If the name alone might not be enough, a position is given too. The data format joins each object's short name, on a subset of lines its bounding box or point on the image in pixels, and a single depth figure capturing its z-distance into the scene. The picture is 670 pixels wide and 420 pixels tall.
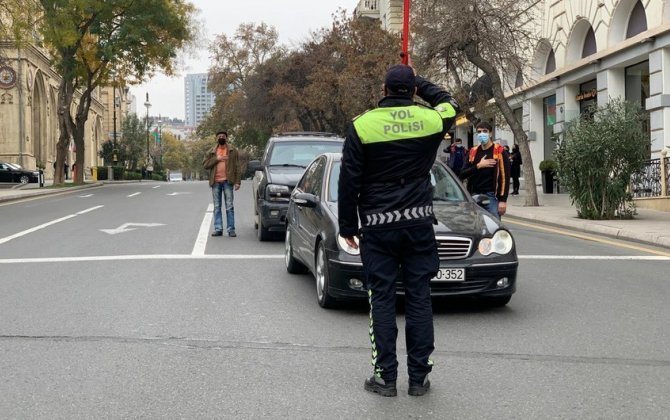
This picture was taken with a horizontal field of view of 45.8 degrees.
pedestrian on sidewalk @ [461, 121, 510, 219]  10.62
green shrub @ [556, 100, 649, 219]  15.88
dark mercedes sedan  6.74
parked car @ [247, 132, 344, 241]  12.27
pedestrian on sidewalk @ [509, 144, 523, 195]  27.76
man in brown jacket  13.20
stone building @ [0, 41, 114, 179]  57.62
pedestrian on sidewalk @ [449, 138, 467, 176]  22.27
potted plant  29.59
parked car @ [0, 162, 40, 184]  46.66
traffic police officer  4.52
